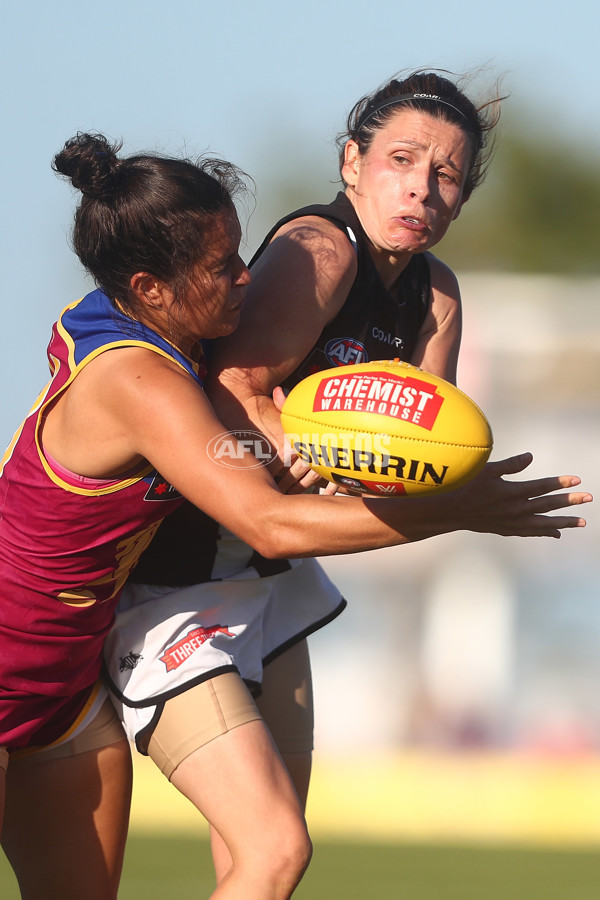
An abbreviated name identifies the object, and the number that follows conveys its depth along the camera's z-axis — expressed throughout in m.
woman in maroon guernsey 14.70
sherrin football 14.64
